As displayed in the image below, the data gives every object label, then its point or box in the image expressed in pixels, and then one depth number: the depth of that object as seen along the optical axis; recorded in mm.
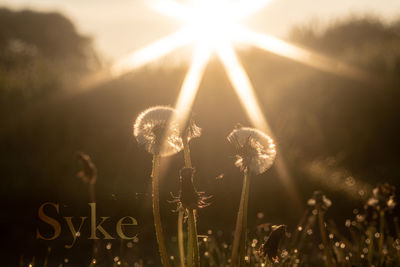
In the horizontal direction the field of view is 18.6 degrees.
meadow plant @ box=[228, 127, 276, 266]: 1046
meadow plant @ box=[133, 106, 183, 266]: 1074
